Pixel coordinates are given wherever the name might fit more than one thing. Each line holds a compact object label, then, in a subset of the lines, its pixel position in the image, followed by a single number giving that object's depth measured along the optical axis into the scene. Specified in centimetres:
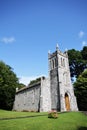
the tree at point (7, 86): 4097
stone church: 3033
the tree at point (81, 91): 3753
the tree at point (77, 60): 4942
